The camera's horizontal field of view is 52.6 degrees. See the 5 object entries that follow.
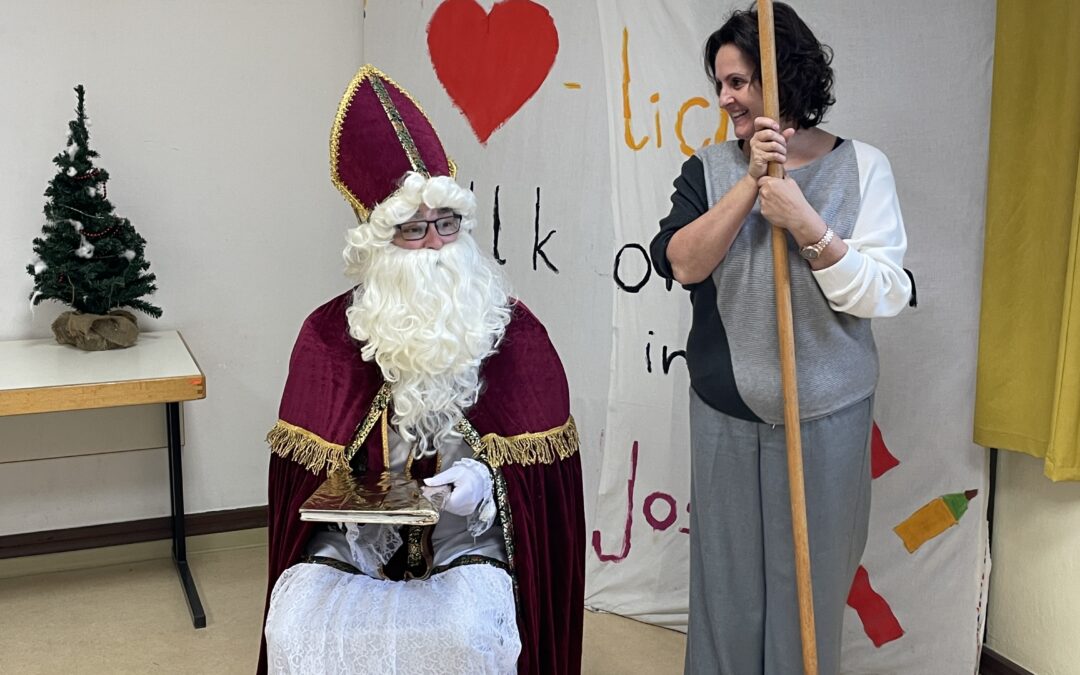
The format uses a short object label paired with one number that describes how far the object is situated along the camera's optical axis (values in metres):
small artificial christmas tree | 3.22
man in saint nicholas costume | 2.06
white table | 2.85
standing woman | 2.01
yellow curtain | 2.44
